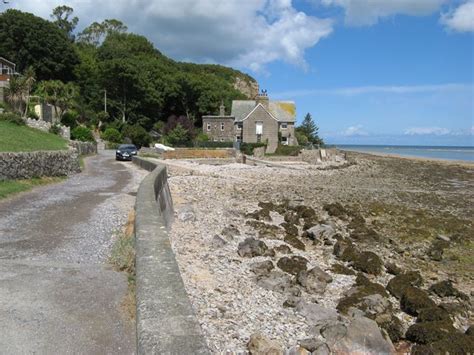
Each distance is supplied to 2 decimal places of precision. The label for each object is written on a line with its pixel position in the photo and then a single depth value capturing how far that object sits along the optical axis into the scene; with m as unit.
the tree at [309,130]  90.61
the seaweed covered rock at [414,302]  8.62
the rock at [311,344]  6.33
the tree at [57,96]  56.24
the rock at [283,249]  12.05
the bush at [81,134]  53.77
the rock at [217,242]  11.78
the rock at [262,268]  9.69
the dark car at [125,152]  38.47
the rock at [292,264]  10.24
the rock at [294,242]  13.02
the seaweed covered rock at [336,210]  19.86
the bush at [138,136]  60.38
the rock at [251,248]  11.22
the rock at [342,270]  10.73
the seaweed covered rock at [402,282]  9.50
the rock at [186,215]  14.88
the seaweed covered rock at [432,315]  8.03
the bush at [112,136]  61.62
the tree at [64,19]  101.19
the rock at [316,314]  7.49
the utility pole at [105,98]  71.13
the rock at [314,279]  9.21
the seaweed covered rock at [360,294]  8.32
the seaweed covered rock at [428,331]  7.20
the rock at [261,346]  5.91
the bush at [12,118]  39.75
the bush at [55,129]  46.55
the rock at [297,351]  6.17
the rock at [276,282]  8.88
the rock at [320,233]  14.39
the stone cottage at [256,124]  66.12
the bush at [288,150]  63.56
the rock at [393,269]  11.14
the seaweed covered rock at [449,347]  6.72
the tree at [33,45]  73.38
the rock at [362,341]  6.57
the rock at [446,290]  9.80
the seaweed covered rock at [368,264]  11.01
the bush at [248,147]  60.03
